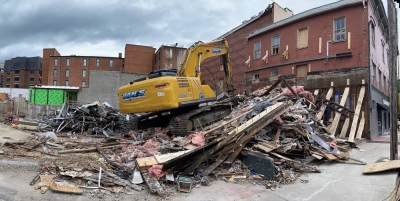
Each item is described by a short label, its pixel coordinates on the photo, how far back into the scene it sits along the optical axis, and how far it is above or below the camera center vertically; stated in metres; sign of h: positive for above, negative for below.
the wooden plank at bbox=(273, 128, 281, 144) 8.48 -0.92
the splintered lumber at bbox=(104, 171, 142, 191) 5.66 -1.64
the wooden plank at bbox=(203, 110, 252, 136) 8.66 -0.62
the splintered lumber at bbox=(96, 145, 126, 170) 6.64 -1.48
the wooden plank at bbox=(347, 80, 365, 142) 12.84 -0.26
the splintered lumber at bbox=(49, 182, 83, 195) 5.16 -1.60
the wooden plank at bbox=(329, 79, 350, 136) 13.14 -0.35
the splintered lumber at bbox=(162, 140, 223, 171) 6.14 -1.21
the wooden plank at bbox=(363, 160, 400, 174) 6.44 -1.41
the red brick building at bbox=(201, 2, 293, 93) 24.56 +6.95
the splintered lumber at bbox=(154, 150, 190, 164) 6.54 -1.29
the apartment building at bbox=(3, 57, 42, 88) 92.91 +10.28
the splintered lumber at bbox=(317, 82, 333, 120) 13.77 +0.04
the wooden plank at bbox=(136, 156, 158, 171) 6.20 -1.34
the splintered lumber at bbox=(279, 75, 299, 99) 13.03 +0.71
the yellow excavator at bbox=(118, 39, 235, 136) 9.69 +0.28
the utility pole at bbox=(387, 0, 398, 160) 6.91 +0.88
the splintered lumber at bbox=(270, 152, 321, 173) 7.35 -1.57
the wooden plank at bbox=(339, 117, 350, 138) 13.22 -1.01
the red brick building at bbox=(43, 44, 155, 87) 67.00 +8.87
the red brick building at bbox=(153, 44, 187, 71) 52.16 +9.37
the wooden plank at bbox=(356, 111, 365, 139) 13.15 -1.02
